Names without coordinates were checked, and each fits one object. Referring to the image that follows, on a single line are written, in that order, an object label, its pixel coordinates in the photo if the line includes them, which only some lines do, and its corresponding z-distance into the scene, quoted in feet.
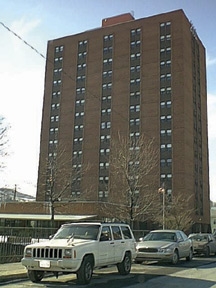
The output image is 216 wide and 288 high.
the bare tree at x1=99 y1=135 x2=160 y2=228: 120.48
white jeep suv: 36.81
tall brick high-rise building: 243.19
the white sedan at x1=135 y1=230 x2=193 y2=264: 60.03
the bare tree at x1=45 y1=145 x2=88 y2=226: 144.70
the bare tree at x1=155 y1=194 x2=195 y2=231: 171.67
